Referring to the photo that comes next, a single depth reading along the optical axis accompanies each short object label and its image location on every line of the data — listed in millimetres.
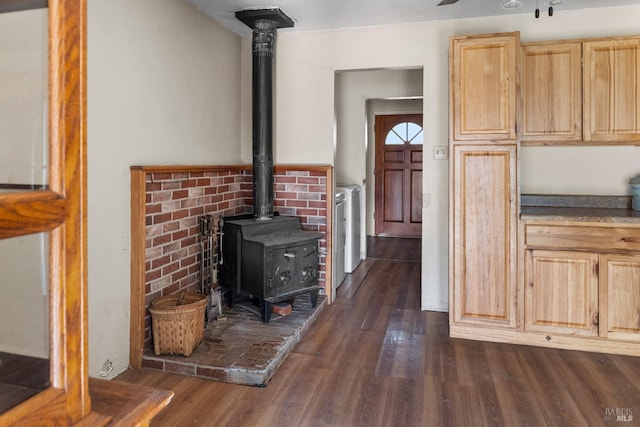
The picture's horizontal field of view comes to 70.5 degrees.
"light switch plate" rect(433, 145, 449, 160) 3643
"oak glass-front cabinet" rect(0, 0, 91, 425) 612
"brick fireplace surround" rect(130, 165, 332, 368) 2611
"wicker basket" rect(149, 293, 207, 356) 2625
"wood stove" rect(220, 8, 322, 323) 3148
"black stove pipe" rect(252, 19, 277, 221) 3490
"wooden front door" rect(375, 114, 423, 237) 7285
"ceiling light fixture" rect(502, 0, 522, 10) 2896
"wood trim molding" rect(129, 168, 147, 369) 2566
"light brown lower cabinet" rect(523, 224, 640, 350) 2871
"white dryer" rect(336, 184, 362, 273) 4812
